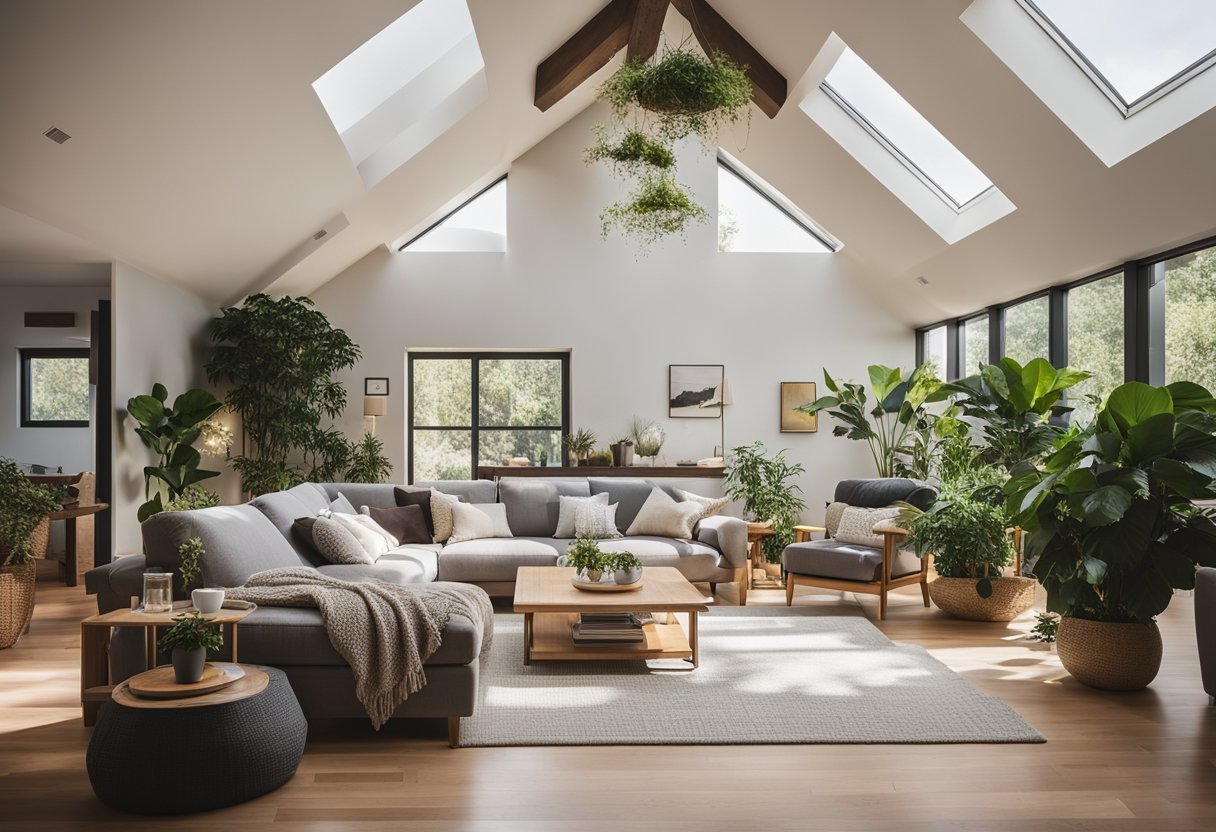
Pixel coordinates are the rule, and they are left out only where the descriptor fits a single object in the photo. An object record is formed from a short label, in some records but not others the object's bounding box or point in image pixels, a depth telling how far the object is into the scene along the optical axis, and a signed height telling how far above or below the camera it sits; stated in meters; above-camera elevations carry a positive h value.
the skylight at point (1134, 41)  4.73 +2.17
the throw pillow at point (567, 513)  6.59 -0.67
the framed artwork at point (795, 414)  9.43 +0.12
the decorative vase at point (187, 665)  2.94 -0.81
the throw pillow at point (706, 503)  6.61 -0.60
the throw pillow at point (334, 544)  5.10 -0.69
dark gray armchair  5.79 -0.85
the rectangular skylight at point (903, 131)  6.91 +2.36
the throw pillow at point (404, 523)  6.17 -0.70
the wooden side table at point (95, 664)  3.56 -0.99
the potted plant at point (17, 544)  4.95 -0.71
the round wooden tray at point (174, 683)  2.88 -0.87
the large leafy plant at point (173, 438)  7.07 -0.11
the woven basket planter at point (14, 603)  4.92 -1.01
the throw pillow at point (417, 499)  6.51 -0.56
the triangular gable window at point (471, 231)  9.39 +2.06
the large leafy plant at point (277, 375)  8.30 +0.47
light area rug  3.57 -1.26
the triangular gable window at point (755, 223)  9.48 +2.16
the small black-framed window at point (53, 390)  8.94 +0.35
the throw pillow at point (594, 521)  6.51 -0.72
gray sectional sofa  3.44 -0.82
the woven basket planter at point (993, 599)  5.58 -1.12
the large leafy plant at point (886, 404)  7.93 +0.19
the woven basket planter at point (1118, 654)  4.09 -1.08
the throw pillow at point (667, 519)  6.48 -0.71
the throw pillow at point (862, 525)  6.11 -0.72
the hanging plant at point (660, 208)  6.23 +1.57
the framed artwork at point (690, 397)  9.39 +0.29
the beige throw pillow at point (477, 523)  6.30 -0.72
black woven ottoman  2.78 -1.06
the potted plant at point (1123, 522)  3.78 -0.45
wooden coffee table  4.40 -0.92
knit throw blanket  3.41 -0.80
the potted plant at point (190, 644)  2.92 -0.73
